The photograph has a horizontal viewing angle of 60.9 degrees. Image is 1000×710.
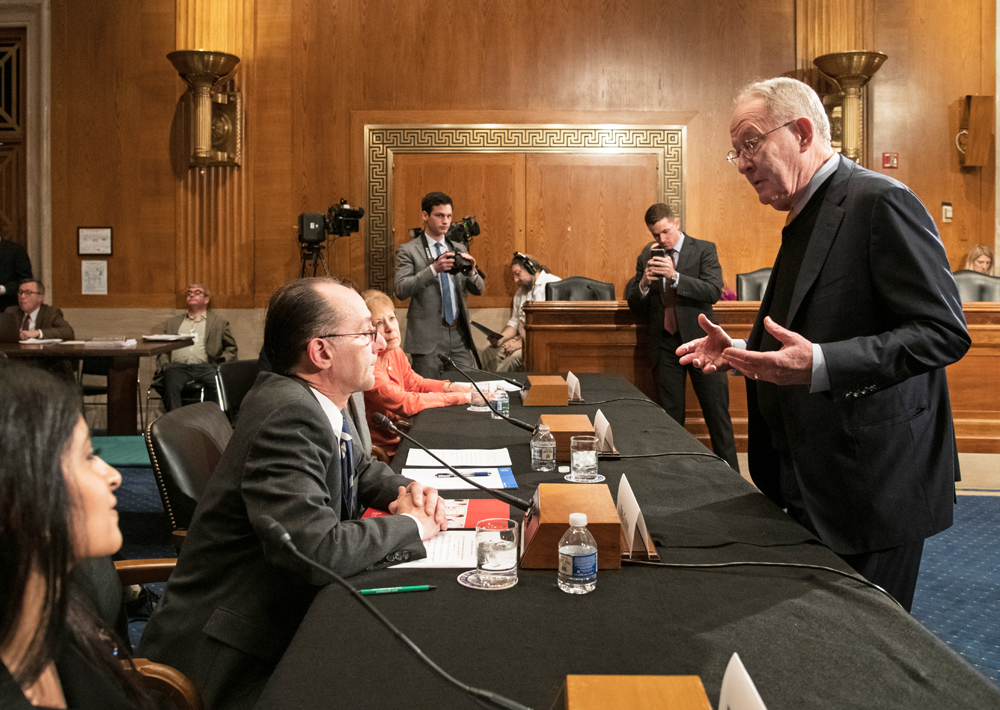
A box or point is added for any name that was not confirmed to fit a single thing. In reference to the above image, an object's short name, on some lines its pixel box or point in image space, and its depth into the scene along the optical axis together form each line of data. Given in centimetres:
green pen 137
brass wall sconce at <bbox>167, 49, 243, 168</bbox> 685
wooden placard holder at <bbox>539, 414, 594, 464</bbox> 231
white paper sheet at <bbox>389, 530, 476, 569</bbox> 150
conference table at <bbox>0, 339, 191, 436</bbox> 532
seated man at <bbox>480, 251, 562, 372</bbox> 656
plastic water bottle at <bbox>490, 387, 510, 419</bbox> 311
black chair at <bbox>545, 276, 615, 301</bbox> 656
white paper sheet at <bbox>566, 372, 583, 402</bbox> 344
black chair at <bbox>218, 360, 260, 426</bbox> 332
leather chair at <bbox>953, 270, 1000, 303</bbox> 627
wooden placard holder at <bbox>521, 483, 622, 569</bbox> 144
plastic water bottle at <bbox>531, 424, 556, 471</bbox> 225
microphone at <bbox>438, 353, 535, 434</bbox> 270
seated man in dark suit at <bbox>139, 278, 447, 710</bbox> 144
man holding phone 493
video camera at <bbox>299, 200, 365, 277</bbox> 666
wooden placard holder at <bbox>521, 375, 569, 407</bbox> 333
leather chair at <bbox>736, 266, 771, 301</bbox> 664
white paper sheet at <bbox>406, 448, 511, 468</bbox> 232
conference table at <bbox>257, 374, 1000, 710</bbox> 103
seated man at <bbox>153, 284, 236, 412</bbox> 663
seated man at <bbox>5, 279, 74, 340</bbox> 637
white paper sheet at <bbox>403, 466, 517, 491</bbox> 208
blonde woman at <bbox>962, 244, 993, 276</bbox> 708
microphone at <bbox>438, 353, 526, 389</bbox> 352
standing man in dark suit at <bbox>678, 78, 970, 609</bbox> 167
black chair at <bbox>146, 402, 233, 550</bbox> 207
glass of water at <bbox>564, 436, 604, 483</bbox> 210
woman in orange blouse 334
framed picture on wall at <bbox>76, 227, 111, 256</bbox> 730
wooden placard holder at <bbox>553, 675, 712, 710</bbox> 91
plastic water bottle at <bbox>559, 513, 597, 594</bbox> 135
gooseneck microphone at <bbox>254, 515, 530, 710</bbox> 96
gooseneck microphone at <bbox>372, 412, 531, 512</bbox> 168
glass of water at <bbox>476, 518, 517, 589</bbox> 140
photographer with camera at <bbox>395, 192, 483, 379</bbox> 551
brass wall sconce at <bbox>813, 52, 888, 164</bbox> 686
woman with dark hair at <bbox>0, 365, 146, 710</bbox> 80
